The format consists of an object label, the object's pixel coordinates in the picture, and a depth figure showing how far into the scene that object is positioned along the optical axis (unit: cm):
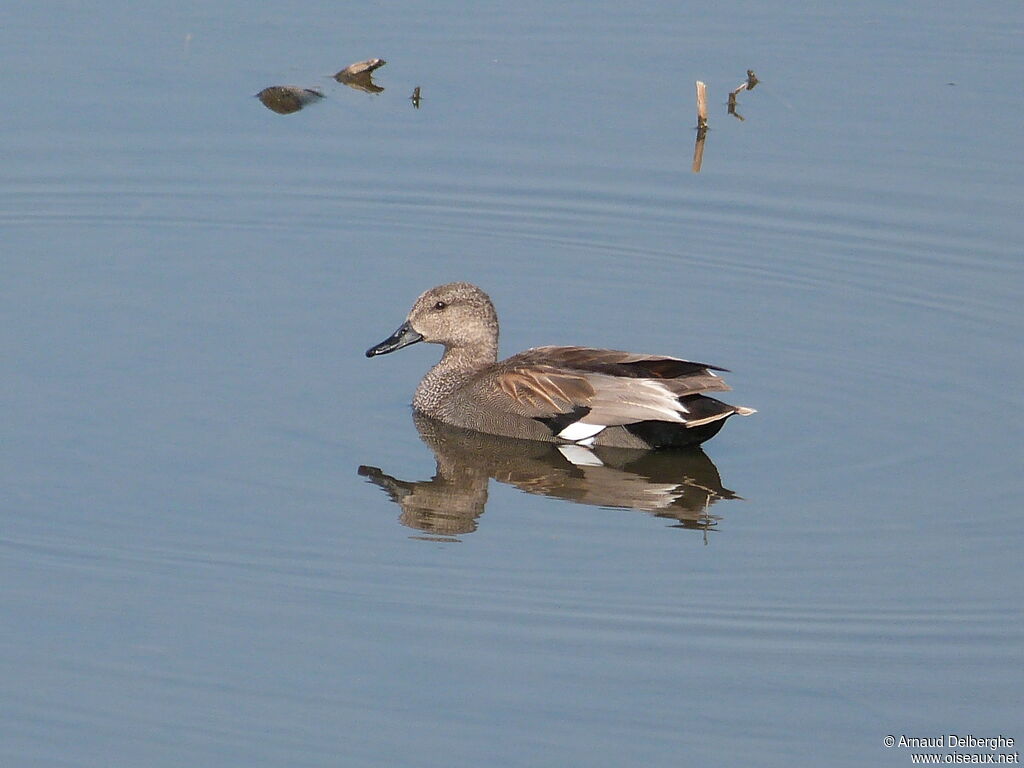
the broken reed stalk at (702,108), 1429
